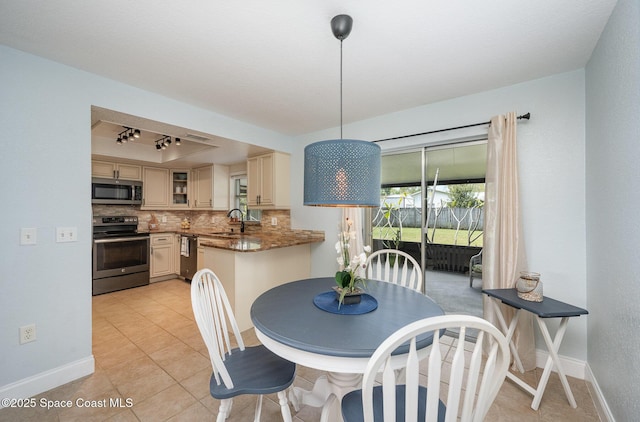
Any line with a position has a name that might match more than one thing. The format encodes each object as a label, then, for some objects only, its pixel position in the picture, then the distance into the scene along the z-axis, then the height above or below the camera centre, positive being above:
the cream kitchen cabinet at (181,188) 5.18 +0.46
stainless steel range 3.93 -0.71
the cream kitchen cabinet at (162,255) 4.60 -0.82
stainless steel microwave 4.08 +0.31
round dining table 1.07 -0.56
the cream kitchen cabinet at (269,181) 3.81 +0.46
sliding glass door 2.87 +0.06
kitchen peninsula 2.75 -0.64
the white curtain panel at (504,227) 2.14 -0.13
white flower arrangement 1.49 -0.33
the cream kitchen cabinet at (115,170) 4.17 +0.68
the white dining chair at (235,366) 1.22 -0.85
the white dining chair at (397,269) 2.09 -0.51
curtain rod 2.18 +0.84
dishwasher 4.50 -0.81
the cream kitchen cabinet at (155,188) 4.74 +0.42
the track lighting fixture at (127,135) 3.35 +1.02
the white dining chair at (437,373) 0.82 -0.54
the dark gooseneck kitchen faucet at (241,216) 4.59 -0.10
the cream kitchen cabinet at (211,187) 4.95 +0.46
